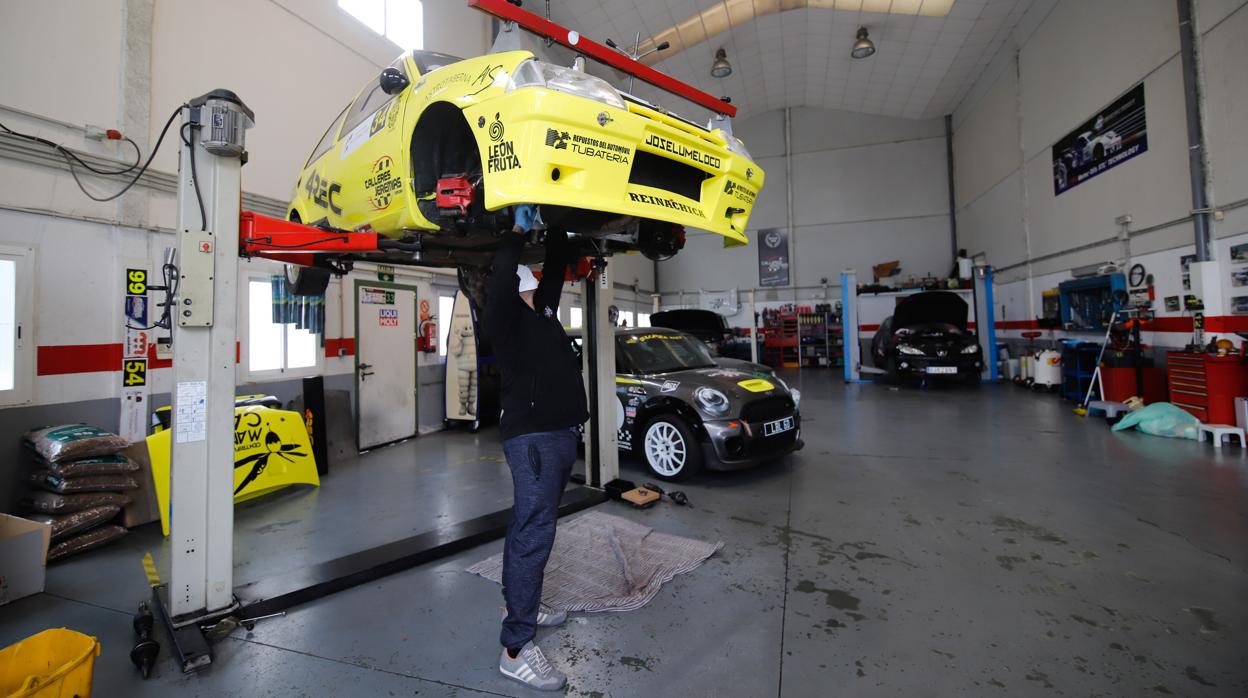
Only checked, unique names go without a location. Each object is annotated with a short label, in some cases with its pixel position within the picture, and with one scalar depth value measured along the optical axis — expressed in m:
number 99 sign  3.54
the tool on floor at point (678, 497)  3.37
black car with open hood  8.11
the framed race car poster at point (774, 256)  14.41
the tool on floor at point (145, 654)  1.76
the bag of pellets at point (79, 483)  2.89
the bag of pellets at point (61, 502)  2.87
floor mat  2.22
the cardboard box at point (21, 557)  2.35
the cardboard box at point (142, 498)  3.23
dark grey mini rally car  3.70
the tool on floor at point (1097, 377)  6.00
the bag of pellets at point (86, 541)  2.79
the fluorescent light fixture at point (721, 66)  10.44
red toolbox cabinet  4.47
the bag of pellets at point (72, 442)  2.90
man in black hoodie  1.68
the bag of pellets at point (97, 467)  2.89
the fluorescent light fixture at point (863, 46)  9.68
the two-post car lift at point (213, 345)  2.01
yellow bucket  1.26
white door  5.46
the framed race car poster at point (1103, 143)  6.31
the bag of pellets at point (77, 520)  2.82
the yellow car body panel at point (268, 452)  3.68
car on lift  1.66
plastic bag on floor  4.70
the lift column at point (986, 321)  9.80
